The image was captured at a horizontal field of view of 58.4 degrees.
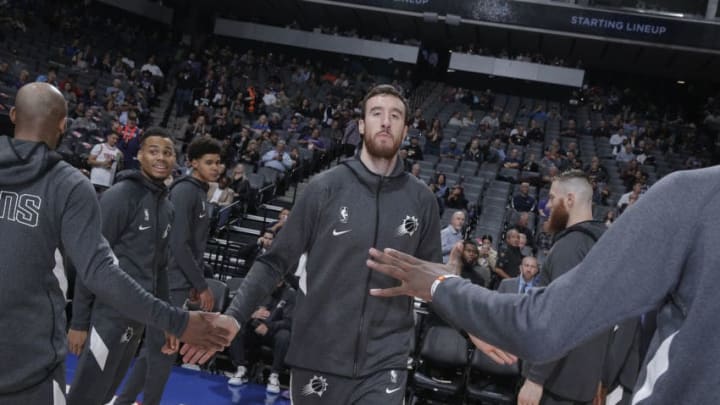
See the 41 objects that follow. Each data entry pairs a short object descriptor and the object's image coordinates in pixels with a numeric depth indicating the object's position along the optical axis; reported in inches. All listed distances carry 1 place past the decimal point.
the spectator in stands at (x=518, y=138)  618.5
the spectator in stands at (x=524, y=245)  362.3
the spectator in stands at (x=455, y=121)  676.1
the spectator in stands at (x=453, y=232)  350.0
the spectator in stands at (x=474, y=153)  560.1
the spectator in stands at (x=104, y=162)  420.5
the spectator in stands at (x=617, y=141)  618.5
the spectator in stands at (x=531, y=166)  534.6
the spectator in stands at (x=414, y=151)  540.7
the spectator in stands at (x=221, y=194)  433.1
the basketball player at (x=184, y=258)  163.9
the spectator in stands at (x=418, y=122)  621.9
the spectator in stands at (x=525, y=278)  249.7
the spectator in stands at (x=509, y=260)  341.4
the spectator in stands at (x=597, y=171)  518.0
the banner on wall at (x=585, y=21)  701.9
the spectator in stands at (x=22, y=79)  529.7
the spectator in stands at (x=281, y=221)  364.7
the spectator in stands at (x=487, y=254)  344.5
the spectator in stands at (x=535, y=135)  631.2
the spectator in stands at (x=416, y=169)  460.4
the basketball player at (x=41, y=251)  85.4
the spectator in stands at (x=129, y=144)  473.7
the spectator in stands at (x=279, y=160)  516.7
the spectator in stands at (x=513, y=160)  544.1
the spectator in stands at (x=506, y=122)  666.2
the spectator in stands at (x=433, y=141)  586.4
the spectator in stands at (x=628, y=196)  459.1
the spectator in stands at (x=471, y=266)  286.4
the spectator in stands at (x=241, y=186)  454.3
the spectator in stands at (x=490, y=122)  653.3
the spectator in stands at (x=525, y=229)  392.7
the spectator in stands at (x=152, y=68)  734.4
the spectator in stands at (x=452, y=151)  568.7
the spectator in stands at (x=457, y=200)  446.6
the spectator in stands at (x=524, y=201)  458.3
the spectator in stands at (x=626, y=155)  595.2
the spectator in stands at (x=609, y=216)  425.6
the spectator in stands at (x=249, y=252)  343.0
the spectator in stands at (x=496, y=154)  560.1
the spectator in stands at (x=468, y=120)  676.9
